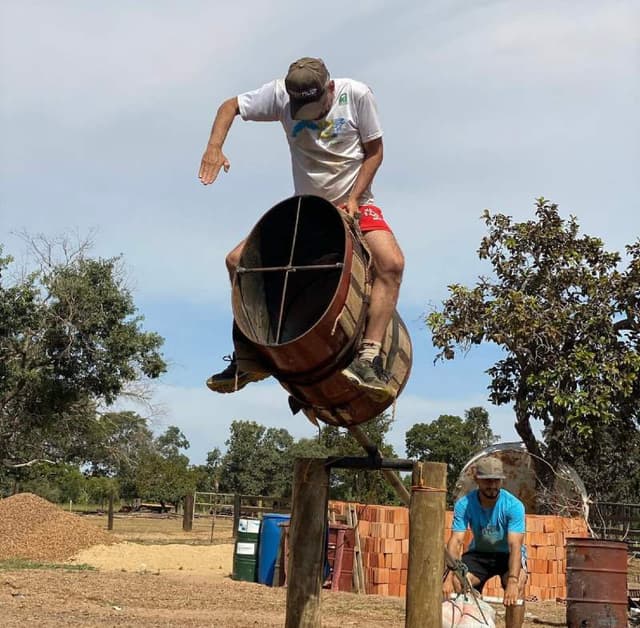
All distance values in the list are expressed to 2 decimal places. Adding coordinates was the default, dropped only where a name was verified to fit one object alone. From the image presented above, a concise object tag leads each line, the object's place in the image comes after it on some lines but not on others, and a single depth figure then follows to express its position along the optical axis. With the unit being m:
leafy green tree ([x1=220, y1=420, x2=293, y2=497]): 70.75
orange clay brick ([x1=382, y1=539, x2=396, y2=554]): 15.93
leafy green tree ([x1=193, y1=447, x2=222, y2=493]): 63.34
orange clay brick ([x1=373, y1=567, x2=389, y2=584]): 15.90
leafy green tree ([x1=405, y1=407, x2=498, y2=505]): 61.66
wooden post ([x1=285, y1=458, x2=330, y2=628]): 5.67
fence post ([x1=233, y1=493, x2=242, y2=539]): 26.61
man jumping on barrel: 5.11
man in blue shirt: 7.73
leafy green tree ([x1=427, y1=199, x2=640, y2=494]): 19.17
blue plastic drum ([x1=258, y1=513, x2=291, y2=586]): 16.66
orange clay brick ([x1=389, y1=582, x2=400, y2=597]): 15.94
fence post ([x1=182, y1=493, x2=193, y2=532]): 32.47
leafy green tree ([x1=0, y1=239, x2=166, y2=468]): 26.23
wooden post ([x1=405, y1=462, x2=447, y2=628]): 5.28
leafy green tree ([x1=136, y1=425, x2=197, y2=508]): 55.65
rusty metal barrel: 11.22
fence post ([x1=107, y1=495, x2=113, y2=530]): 31.84
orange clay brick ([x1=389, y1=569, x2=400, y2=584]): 15.99
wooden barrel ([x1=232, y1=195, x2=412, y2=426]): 4.74
